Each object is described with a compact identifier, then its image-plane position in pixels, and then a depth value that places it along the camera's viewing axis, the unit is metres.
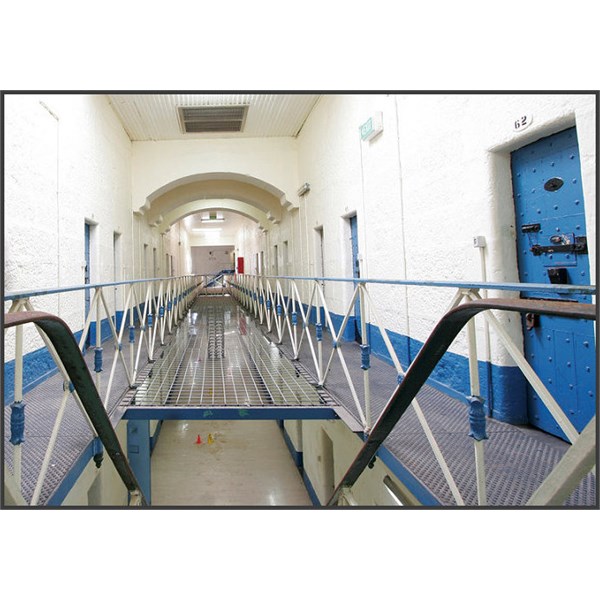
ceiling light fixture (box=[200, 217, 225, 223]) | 13.06
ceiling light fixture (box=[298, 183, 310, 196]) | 5.21
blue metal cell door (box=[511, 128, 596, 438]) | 1.46
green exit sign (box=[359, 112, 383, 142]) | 2.86
